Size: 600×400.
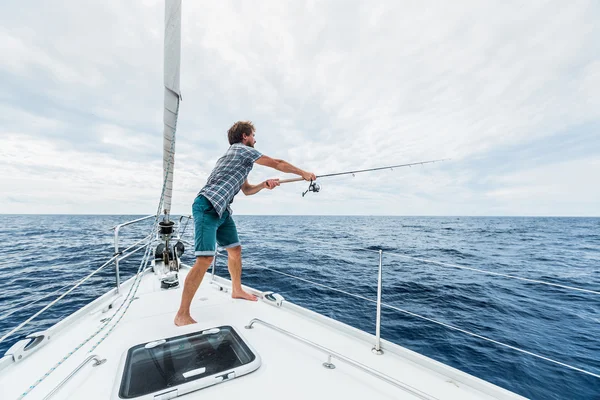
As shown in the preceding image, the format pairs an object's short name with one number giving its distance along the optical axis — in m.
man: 1.92
